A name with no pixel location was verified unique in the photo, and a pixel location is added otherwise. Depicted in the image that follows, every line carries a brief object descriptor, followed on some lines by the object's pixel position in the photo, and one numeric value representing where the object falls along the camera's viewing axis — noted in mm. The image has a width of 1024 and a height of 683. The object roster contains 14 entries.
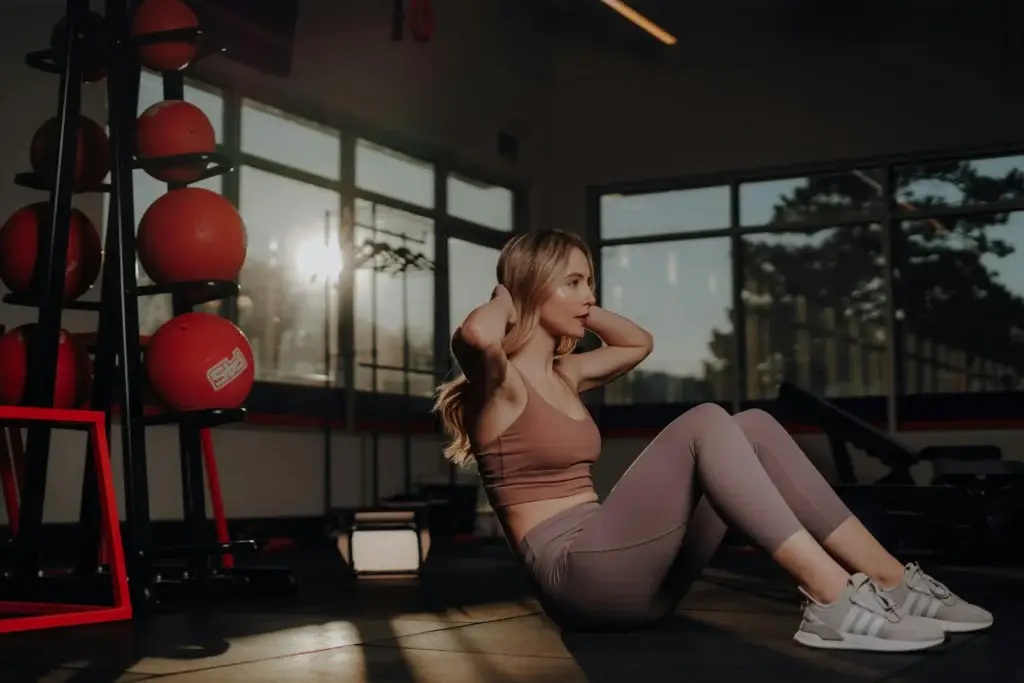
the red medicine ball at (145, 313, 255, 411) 3551
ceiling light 8847
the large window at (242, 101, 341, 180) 7066
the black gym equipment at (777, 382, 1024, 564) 4758
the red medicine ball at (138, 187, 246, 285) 3604
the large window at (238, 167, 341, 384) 6973
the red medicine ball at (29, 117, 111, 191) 3844
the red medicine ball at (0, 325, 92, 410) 3572
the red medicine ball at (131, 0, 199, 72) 3811
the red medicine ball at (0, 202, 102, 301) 3680
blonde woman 2184
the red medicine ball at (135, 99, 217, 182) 3770
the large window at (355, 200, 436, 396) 7863
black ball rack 3576
